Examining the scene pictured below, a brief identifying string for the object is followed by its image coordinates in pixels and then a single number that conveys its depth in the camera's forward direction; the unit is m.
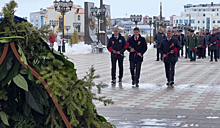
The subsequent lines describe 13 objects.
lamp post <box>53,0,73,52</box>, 36.22
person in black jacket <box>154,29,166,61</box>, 23.16
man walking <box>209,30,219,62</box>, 23.72
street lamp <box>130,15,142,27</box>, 53.53
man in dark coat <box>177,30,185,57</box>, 27.16
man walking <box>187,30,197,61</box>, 24.45
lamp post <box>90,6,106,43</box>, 38.31
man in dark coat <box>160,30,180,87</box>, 13.29
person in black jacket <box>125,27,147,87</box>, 13.15
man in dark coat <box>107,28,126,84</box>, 13.73
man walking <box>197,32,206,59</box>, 26.77
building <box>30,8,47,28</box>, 141.55
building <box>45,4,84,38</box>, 108.69
